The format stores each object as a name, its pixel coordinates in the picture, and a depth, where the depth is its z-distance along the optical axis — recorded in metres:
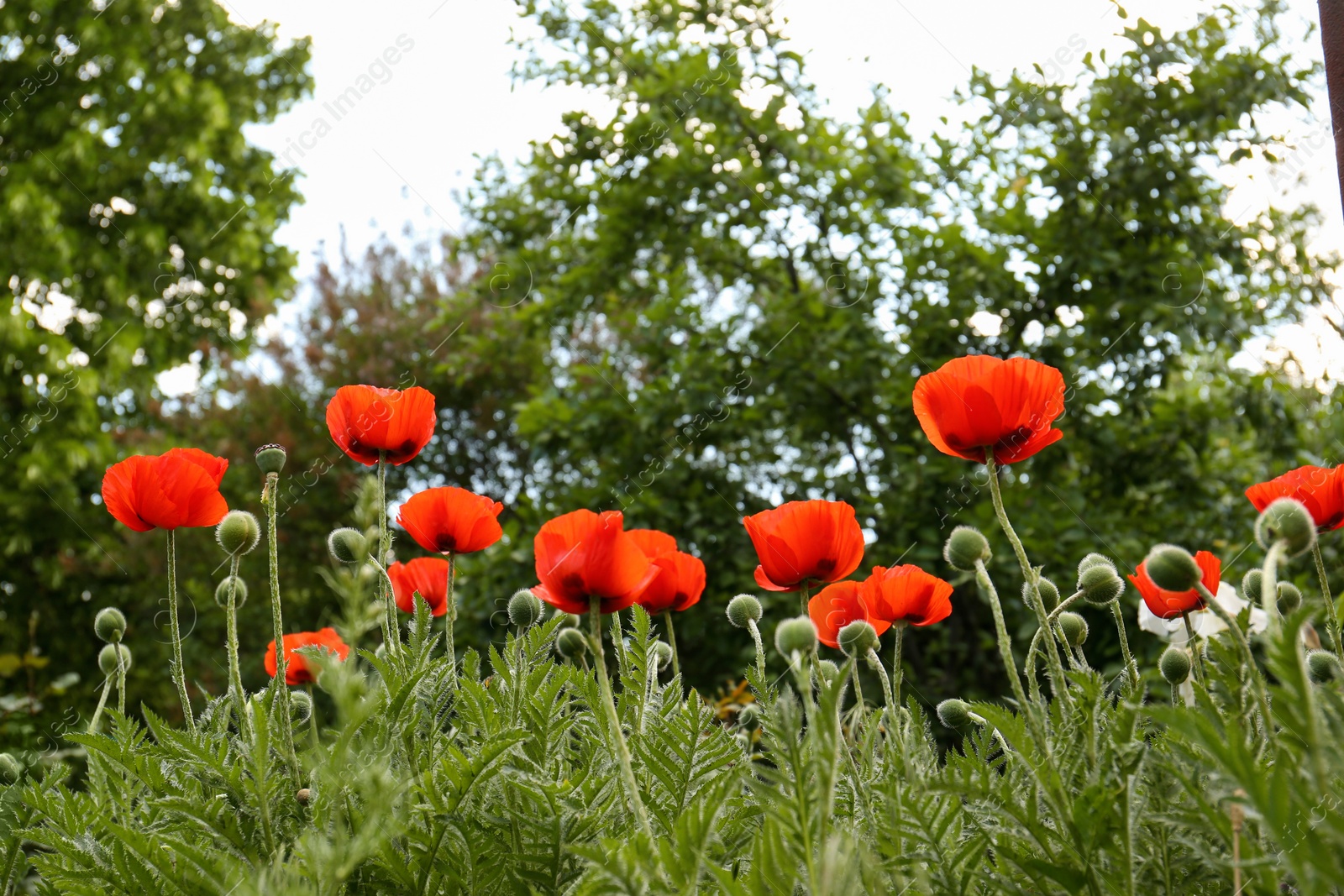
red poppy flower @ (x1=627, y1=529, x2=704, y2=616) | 1.32
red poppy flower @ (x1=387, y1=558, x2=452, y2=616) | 1.67
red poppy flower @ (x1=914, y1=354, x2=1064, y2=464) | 1.08
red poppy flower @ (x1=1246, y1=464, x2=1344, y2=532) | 1.25
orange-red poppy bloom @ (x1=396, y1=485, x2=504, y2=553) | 1.46
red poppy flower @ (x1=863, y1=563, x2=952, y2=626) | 1.41
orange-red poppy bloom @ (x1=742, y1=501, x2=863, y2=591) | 1.23
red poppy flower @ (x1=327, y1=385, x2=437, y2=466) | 1.41
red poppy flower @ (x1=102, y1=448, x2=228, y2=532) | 1.38
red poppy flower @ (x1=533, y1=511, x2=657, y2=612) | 0.98
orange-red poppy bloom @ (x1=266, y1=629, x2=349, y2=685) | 1.56
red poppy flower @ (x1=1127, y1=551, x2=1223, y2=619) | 1.32
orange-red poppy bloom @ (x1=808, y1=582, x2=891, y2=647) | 1.47
